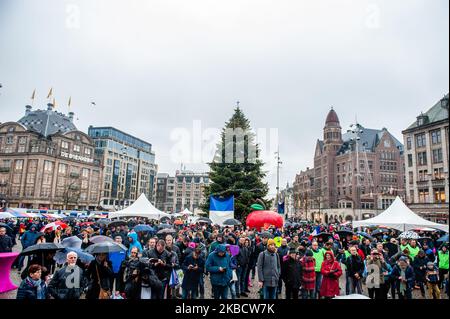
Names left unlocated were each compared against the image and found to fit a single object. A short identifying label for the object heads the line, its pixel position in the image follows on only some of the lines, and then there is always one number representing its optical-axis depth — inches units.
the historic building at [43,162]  3043.8
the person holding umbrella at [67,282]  243.9
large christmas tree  1115.3
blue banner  902.4
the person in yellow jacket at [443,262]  416.2
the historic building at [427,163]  1881.2
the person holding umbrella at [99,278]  273.6
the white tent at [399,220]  739.3
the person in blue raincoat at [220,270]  325.1
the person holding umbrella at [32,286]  225.6
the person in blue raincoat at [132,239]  451.2
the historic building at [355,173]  3137.3
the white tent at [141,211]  937.9
